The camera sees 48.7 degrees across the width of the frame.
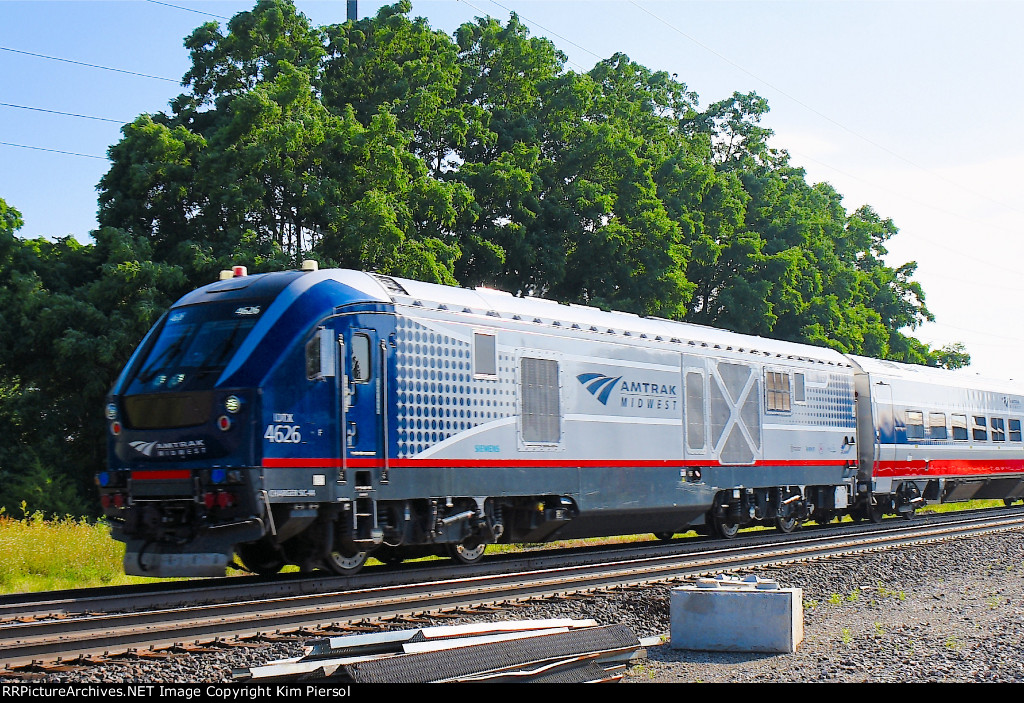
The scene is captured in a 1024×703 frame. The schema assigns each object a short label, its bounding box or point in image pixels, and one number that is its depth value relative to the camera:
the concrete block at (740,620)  9.82
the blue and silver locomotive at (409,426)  12.84
